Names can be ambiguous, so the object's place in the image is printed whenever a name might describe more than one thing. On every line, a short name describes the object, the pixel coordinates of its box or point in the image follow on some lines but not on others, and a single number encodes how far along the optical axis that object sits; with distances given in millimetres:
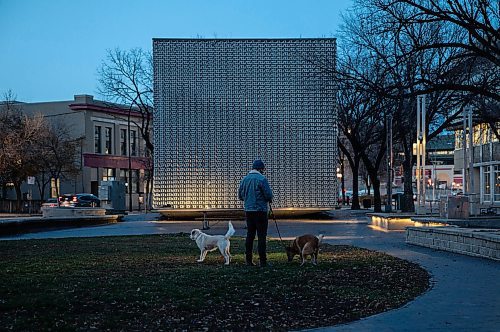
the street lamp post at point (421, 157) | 32594
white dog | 14585
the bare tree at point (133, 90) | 54219
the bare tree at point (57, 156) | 64169
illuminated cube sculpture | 37812
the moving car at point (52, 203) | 52016
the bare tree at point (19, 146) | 58375
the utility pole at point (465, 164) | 32878
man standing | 14367
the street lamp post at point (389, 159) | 43156
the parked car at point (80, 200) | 51594
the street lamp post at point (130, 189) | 66700
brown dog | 14336
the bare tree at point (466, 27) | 23312
